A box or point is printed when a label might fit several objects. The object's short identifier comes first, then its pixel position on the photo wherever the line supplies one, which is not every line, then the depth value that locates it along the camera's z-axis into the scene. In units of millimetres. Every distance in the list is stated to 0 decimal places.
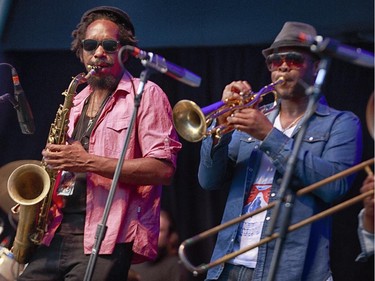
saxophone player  4457
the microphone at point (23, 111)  4809
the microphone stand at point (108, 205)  4043
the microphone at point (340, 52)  3564
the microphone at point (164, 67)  4094
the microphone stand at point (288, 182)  3625
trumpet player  4285
